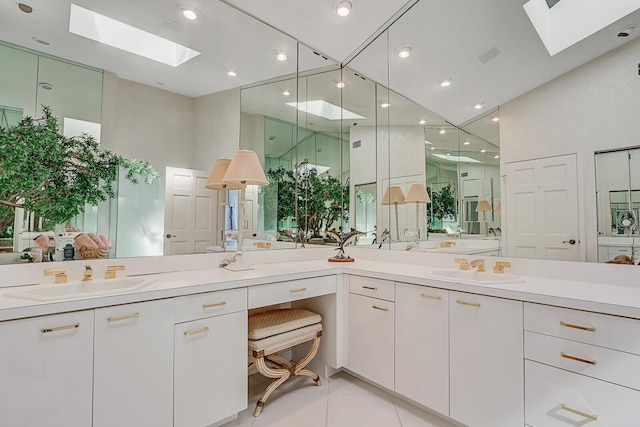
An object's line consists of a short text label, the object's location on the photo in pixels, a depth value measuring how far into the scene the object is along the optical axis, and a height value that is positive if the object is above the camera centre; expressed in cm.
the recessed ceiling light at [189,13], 219 +149
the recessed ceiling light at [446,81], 248 +115
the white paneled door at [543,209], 176 +9
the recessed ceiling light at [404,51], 275 +153
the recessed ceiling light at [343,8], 240 +169
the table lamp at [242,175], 223 +35
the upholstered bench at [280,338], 193 -75
